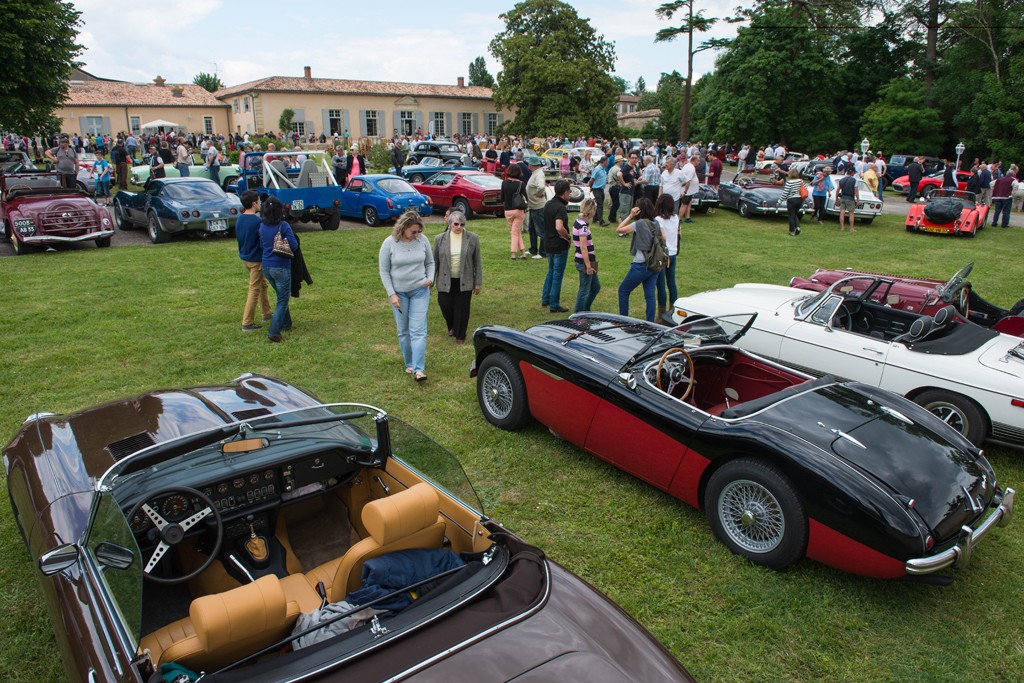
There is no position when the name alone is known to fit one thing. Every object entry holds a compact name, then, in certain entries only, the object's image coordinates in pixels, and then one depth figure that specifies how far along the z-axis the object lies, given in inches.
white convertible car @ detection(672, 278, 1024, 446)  223.0
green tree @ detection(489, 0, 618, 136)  1606.8
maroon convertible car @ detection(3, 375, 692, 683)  96.2
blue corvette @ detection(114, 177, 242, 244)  543.5
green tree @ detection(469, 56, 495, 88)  4035.4
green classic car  805.6
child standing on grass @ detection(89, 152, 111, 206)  783.7
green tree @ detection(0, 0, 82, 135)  680.4
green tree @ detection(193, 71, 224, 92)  3823.8
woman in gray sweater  263.4
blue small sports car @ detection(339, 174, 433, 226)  639.1
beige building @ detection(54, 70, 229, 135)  1964.8
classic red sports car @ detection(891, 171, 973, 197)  965.2
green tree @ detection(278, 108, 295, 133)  1915.6
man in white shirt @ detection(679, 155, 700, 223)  631.2
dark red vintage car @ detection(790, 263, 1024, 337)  280.1
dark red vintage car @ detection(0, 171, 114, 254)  494.0
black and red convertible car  151.4
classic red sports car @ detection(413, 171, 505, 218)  690.2
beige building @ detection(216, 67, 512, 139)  1973.4
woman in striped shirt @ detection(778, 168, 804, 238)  644.1
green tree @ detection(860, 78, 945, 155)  1360.7
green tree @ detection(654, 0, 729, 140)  1563.7
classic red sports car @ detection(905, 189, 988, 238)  664.4
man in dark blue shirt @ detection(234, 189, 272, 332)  312.5
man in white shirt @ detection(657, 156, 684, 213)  590.9
